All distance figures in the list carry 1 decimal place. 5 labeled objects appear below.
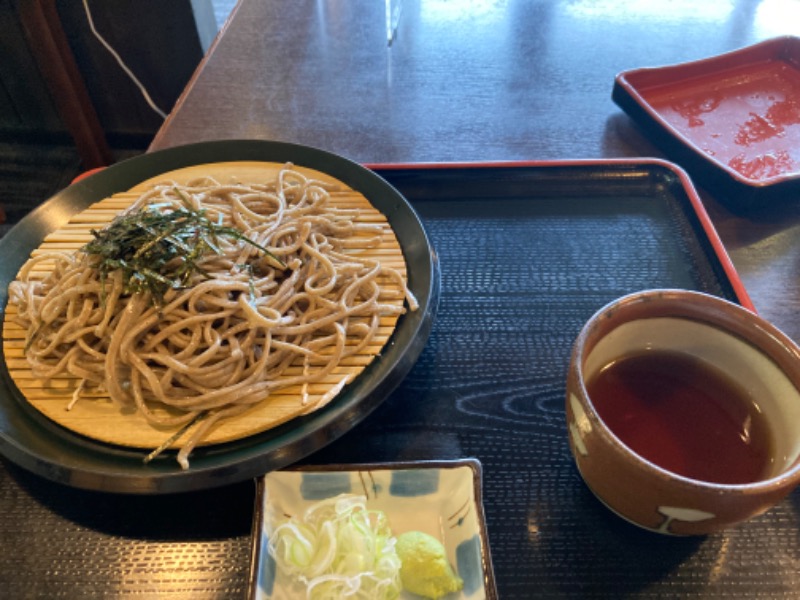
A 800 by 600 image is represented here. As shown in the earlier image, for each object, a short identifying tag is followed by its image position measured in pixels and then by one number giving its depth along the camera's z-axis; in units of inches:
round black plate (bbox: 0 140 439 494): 11.3
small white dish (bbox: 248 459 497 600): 11.0
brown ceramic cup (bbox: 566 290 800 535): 9.6
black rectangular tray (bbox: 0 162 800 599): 11.3
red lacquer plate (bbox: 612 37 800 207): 18.0
